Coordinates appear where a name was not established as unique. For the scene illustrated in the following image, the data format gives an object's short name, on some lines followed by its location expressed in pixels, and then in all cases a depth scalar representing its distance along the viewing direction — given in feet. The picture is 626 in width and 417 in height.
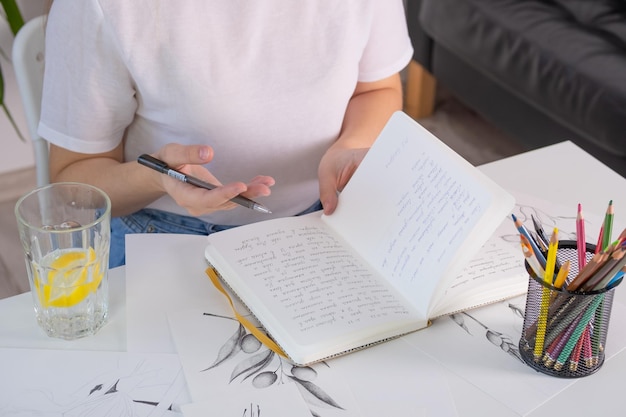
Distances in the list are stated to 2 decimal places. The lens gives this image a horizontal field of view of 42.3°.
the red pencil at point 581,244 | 2.41
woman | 3.08
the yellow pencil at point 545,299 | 2.31
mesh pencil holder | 2.31
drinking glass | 2.51
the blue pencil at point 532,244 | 2.37
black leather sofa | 5.78
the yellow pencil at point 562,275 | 2.28
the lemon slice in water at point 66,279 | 2.52
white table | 2.35
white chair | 3.51
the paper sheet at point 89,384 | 2.30
